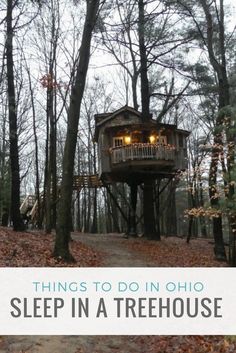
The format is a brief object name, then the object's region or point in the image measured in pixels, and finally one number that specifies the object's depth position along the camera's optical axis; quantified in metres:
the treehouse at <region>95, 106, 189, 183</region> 23.33
